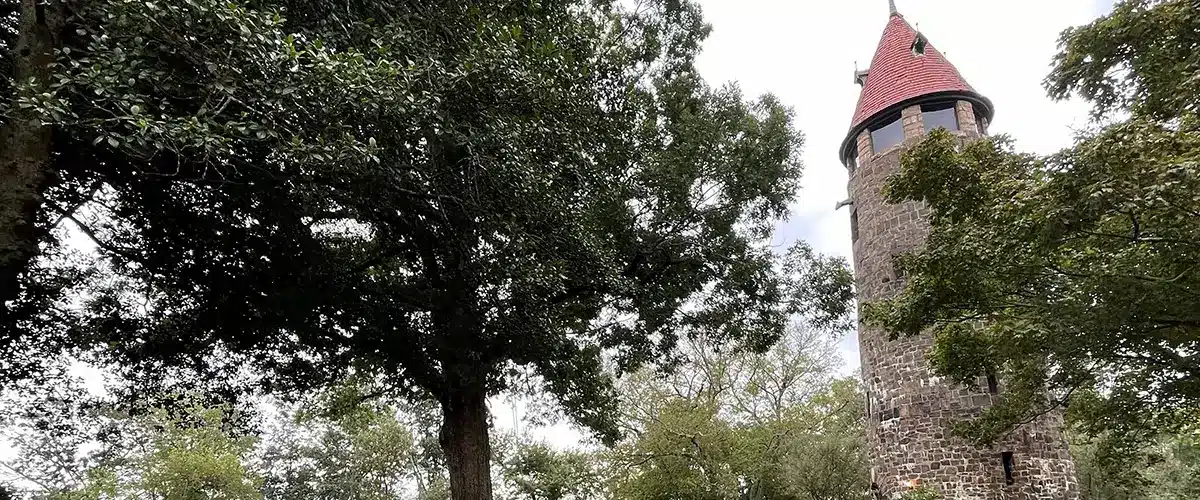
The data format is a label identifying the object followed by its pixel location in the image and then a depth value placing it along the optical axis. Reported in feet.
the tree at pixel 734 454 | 43.65
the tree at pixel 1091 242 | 14.64
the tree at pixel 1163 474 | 43.00
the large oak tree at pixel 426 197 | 13.17
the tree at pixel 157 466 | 56.65
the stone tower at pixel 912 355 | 36.76
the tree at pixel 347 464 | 71.72
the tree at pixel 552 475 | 53.78
